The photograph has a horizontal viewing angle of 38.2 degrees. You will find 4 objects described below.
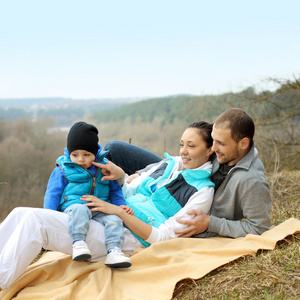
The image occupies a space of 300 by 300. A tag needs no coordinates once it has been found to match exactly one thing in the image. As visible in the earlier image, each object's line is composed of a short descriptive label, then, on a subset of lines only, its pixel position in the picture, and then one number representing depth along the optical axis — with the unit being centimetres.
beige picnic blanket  284
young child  298
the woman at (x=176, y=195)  326
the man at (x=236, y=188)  324
